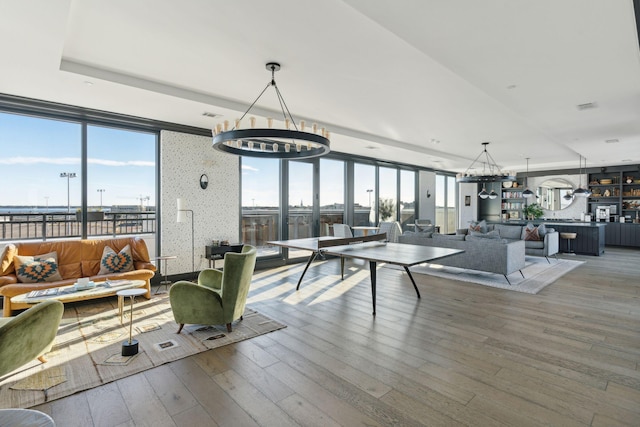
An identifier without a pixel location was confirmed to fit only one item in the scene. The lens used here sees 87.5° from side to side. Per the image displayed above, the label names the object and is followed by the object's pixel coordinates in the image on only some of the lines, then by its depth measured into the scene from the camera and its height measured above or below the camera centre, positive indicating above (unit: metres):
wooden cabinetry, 10.81 +0.63
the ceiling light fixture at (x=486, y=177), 7.82 +0.81
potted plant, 12.07 +0.01
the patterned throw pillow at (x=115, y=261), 4.74 -0.71
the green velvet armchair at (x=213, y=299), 3.42 -0.90
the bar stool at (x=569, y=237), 8.67 -0.68
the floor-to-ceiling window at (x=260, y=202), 6.95 +0.20
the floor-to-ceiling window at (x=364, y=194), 9.10 +0.50
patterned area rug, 2.46 -1.27
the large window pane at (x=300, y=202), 7.69 +0.23
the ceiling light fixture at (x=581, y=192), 9.49 +0.56
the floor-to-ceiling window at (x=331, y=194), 8.34 +0.45
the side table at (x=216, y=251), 5.96 -0.71
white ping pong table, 4.01 -0.55
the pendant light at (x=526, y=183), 12.69 +1.08
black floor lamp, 5.42 +0.02
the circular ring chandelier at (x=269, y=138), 3.28 +0.75
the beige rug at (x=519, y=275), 5.53 -1.20
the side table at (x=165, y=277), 5.17 -1.08
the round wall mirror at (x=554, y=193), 12.12 +0.67
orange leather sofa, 3.93 -0.70
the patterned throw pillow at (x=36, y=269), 4.12 -0.72
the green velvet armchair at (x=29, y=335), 2.23 -0.88
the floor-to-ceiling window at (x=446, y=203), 12.57 +0.33
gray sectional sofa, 5.66 -0.71
